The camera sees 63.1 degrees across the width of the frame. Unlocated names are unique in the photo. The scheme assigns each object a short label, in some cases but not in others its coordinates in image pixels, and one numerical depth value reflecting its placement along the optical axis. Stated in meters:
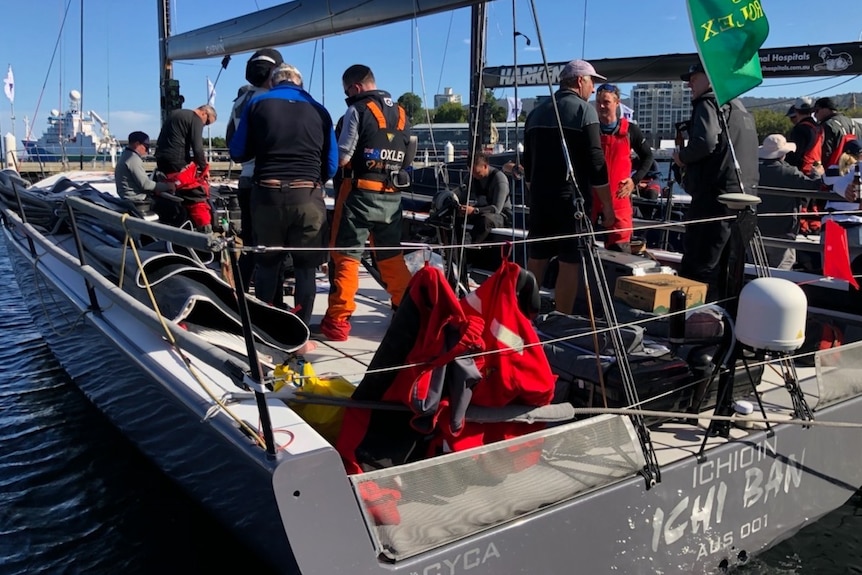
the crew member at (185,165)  5.59
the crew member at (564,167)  3.79
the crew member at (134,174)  5.86
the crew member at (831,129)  7.73
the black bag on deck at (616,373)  2.88
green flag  2.92
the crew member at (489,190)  6.02
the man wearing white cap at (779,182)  6.30
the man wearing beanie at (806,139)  7.73
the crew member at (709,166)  3.95
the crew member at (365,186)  3.96
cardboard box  3.52
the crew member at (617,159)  4.94
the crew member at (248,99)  4.36
